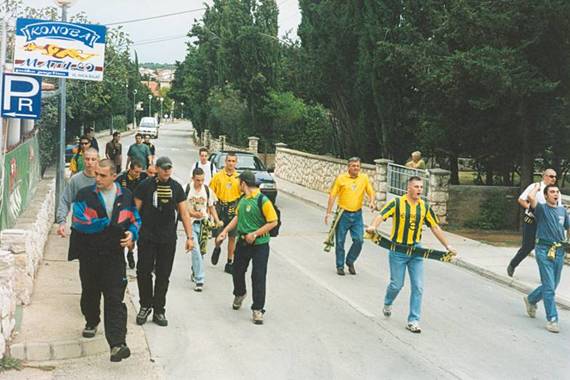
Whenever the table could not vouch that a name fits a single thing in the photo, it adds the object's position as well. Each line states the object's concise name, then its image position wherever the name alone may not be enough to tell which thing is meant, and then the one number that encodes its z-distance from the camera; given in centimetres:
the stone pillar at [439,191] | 1933
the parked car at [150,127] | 6738
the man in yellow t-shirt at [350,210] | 1246
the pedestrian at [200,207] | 1105
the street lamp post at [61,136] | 1493
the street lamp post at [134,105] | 9821
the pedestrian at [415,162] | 1892
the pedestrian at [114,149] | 1933
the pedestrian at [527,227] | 1166
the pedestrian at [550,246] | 966
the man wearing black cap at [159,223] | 857
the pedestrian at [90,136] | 1693
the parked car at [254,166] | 2159
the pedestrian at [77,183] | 823
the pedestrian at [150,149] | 1798
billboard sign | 1190
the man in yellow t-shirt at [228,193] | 1223
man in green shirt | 905
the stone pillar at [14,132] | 1543
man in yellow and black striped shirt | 917
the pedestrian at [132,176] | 1146
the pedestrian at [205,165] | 1364
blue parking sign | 935
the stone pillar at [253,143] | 4000
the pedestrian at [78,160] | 1614
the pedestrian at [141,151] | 1770
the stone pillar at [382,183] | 2239
